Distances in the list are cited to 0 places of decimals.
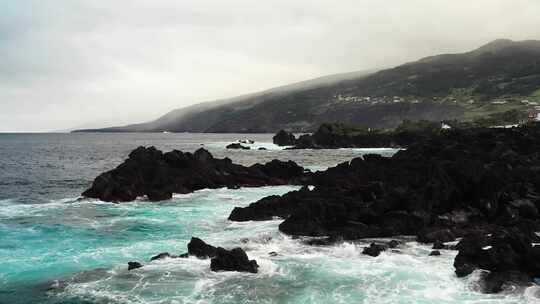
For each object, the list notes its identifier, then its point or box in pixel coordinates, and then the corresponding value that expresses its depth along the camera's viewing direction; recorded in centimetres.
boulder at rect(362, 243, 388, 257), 3161
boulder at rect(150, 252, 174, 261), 3103
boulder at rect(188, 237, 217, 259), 3114
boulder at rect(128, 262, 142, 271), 2911
